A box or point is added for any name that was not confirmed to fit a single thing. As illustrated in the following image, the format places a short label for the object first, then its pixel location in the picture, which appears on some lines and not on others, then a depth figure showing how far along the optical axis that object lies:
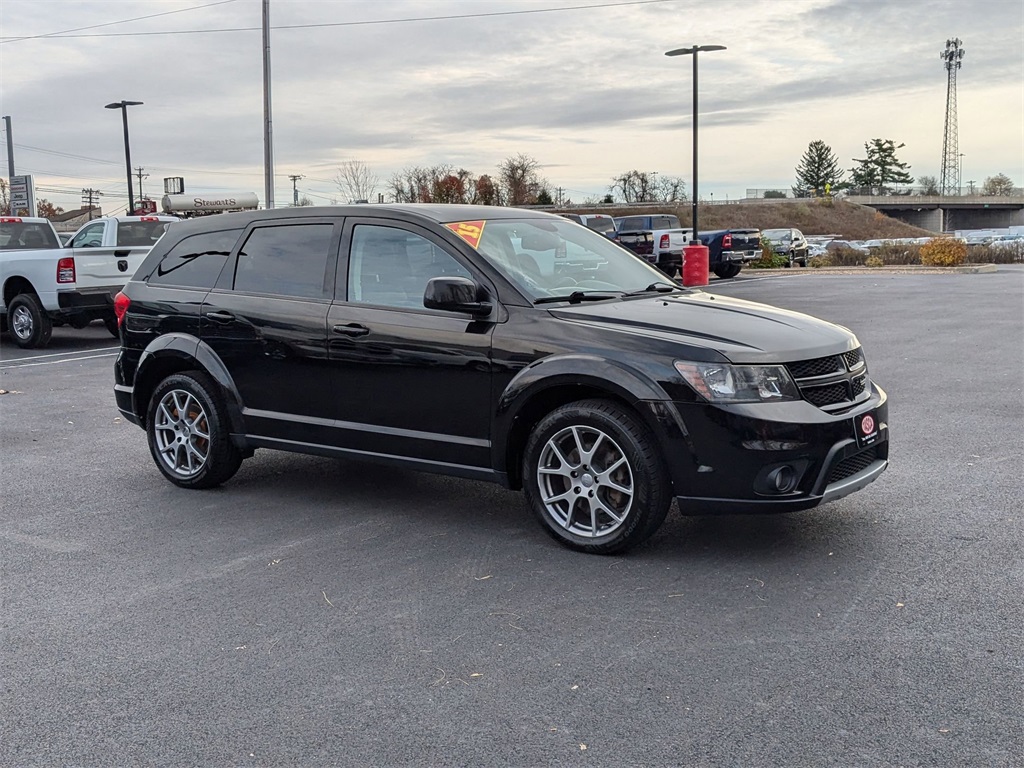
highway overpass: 131.50
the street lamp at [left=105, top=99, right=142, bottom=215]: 47.09
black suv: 5.00
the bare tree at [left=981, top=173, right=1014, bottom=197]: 147.82
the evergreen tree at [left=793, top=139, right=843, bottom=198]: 158.38
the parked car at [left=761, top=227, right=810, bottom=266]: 41.00
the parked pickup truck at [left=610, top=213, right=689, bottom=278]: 30.61
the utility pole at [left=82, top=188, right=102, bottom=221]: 95.26
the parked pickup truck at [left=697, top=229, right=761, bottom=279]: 33.19
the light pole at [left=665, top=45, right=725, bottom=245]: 36.47
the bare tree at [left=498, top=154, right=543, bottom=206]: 85.81
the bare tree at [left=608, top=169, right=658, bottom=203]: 113.00
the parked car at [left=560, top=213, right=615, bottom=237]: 27.72
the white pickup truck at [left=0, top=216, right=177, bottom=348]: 15.58
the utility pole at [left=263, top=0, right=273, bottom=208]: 29.61
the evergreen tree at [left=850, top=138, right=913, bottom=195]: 157.38
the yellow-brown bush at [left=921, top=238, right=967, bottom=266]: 37.44
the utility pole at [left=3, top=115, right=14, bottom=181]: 52.12
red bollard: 28.64
